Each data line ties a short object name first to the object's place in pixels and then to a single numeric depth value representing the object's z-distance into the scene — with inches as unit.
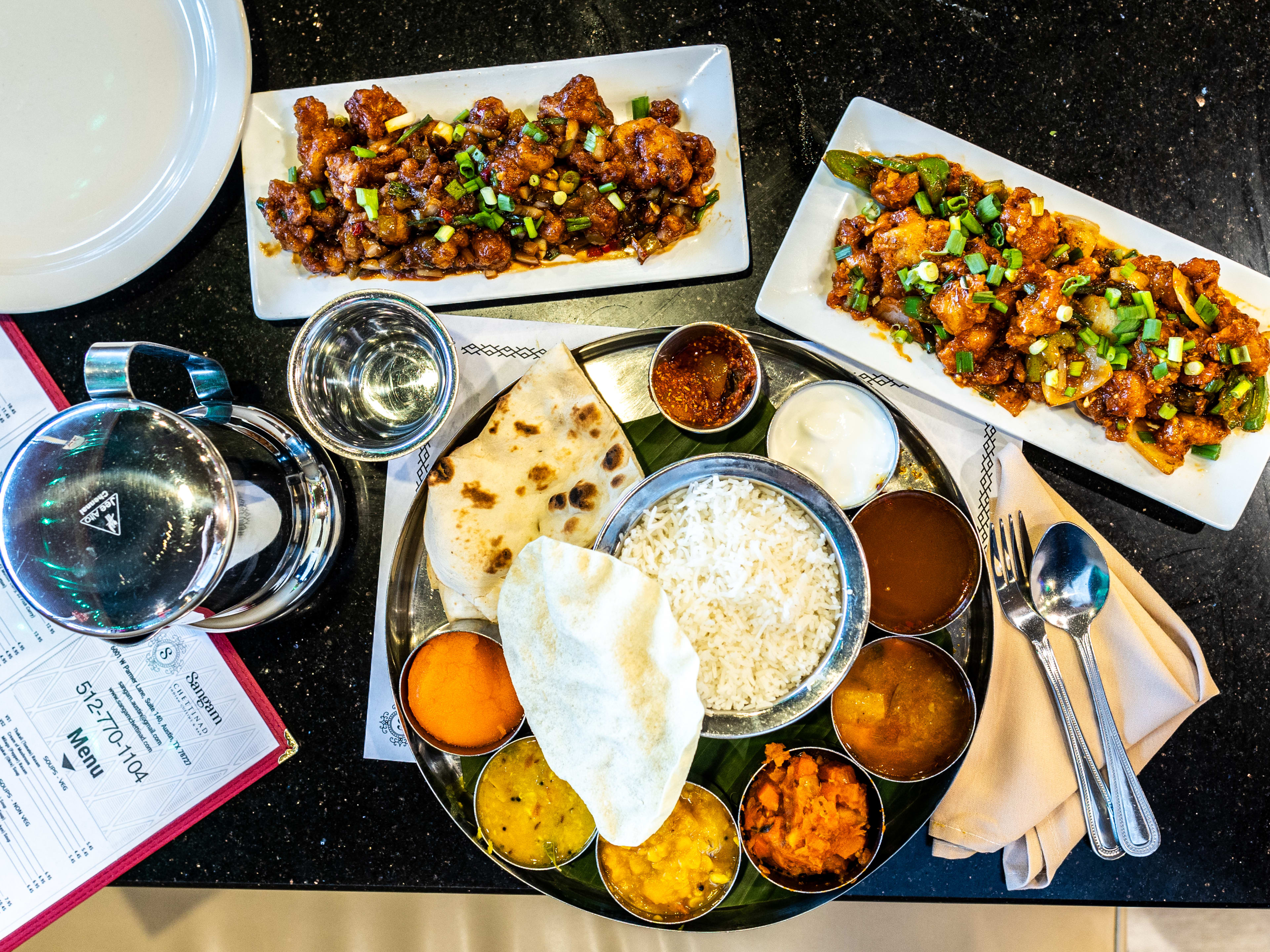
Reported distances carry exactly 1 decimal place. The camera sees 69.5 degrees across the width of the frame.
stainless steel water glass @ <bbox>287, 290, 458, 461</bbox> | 19.3
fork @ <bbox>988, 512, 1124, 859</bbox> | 19.9
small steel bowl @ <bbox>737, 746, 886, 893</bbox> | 19.1
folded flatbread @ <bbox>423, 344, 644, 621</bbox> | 19.6
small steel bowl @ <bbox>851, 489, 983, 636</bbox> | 19.1
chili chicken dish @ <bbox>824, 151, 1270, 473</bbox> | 19.7
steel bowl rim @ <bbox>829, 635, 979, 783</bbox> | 19.1
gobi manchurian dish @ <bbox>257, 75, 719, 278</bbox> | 20.3
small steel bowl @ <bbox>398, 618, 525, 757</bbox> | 19.7
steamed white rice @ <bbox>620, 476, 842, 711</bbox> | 18.7
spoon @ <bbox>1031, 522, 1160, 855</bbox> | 19.6
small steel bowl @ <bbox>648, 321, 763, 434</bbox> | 19.1
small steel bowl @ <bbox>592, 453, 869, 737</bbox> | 18.5
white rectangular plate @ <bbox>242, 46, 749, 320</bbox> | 20.7
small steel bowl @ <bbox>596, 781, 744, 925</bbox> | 19.4
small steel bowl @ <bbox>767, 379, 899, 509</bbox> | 19.4
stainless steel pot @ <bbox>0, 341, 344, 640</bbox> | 18.0
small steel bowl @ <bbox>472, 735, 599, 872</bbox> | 19.8
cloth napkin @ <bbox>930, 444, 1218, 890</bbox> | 20.1
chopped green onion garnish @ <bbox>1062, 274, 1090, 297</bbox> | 19.6
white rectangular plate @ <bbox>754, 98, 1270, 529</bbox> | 20.4
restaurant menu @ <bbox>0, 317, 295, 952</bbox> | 21.6
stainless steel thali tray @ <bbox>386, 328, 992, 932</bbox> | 20.0
